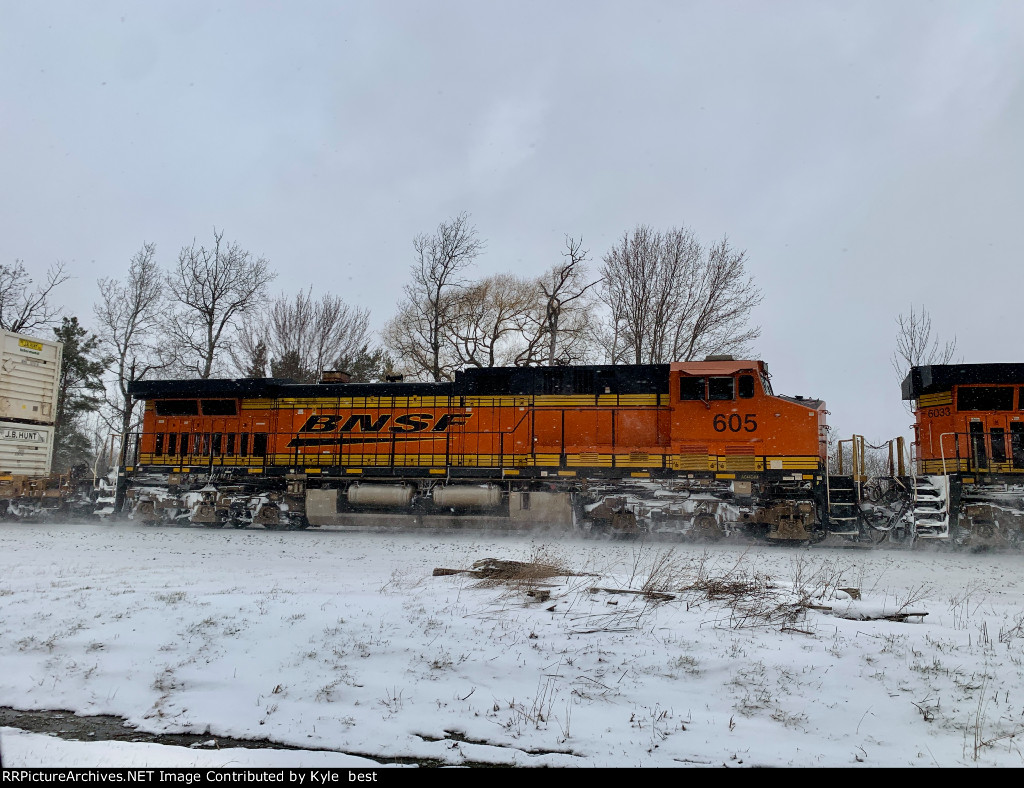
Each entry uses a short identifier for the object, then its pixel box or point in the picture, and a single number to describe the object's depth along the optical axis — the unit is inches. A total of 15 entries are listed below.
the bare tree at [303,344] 1214.9
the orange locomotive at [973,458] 525.7
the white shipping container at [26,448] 709.8
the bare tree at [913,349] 867.4
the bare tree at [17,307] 1168.8
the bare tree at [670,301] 935.7
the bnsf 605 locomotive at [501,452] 562.3
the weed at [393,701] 177.5
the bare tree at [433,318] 1090.7
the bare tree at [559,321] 1069.8
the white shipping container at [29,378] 710.5
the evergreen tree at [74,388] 1144.2
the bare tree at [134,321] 1154.2
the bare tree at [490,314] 1195.3
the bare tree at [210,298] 1121.4
